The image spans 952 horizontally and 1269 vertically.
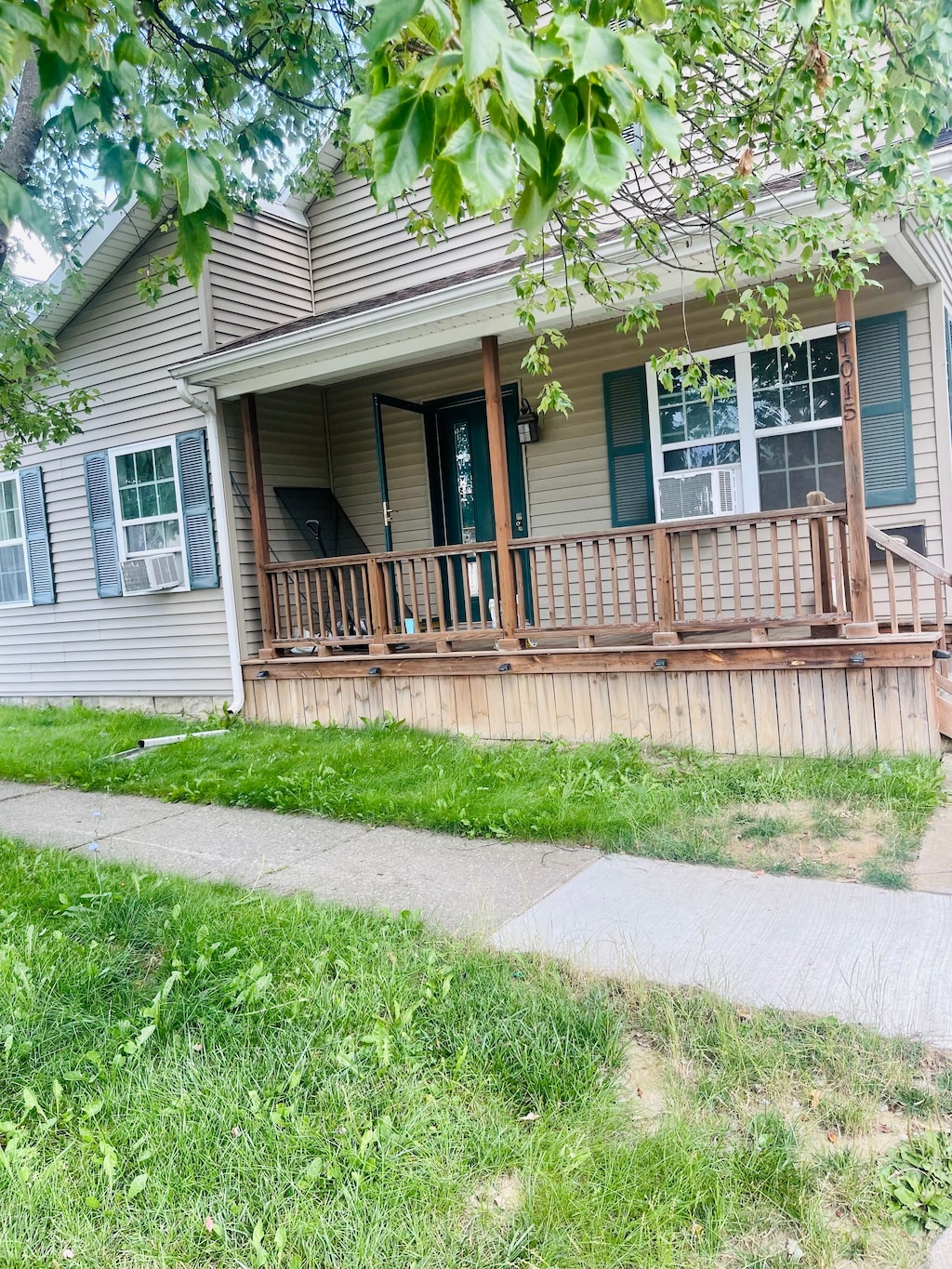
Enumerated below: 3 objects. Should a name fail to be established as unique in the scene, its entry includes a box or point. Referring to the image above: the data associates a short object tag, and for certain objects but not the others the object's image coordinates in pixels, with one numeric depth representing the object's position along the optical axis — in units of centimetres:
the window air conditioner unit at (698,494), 692
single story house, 575
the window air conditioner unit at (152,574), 867
